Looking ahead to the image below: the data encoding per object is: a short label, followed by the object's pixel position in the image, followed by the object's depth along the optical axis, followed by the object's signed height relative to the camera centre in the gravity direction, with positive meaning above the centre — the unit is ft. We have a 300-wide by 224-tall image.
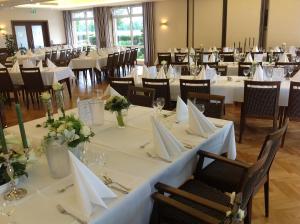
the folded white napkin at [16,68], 20.77 -1.86
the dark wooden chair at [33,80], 18.81 -2.48
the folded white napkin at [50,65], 21.62 -1.75
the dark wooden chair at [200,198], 4.89 -2.87
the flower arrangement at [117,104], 7.54 -1.65
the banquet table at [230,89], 12.54 -2.40
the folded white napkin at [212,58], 21.11 -1.53
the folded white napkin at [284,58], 19.81 -1.60
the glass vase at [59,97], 6.85 -1.32
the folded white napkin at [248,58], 20.45 -1.56
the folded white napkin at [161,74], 15.25 -1.87
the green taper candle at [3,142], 4.82 -1.65
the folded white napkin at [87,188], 4.30 -2.23
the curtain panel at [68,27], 51.98 +2.44
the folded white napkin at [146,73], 15.93 -1.87
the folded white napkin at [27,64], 21.61 -1.64
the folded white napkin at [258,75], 13.53 -1.82
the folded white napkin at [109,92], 9.45 -1.73
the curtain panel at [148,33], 41.27 +0.80
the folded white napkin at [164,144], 5.90 -2.16
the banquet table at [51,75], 19.92 -2.36
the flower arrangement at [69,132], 4.99 -1.56
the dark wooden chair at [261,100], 11.46 -2.59
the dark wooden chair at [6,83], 19.27 -2.71
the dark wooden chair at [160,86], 13.51 -2.22
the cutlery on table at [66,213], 4.09 -2.49
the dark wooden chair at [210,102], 8.88 -2.06
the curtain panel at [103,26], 46.19 +2.17
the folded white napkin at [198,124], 7.07 -2.10
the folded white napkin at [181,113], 8.04 -2.06
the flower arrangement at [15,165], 4.89 -2.09
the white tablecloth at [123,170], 4.39 -2.46
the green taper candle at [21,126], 5.00 -1.47
